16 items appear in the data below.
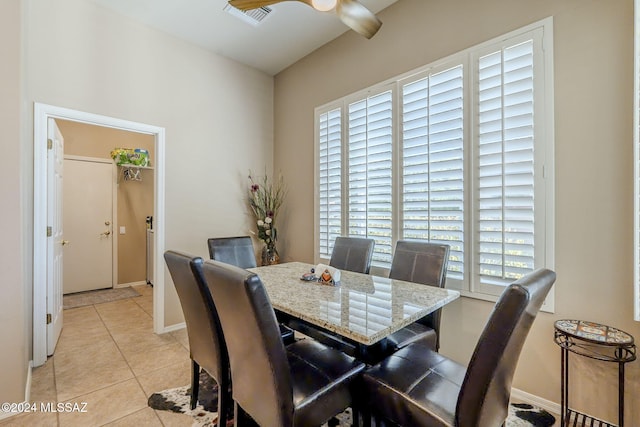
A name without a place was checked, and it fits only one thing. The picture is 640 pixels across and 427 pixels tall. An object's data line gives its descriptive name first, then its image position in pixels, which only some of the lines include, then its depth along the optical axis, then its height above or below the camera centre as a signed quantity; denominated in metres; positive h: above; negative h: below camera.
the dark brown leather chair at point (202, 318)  1.55 -0.60
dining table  1.27 -0.49
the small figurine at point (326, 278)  1.99 -0.45
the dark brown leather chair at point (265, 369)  1.08 -0.69
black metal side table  1.47 -0.75
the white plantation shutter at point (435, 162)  2.30 +0.44
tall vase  3.82 -0.56
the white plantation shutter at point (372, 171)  2.80 +0.44
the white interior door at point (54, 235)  2.64 -0.21
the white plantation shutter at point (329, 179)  3.31 +0.41
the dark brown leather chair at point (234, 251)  2.67 -0.36
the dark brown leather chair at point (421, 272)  1.87 -0.45
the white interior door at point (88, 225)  4.55 -0.18
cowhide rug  1.79 -1.30
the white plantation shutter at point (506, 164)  1.96 +0.35
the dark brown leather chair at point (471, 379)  0.97 -0.74
